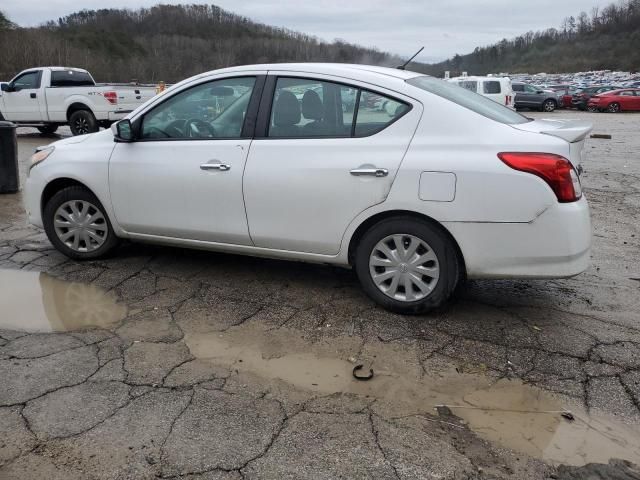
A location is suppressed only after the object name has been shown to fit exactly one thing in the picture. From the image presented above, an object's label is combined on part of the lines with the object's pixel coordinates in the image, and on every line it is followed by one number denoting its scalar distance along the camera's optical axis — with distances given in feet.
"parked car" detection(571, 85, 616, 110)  115.34
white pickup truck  49.36
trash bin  26.96
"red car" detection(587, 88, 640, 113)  110.32
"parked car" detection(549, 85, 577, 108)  118.01
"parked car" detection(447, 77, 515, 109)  82.84
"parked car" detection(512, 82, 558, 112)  111.24
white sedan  11.91
